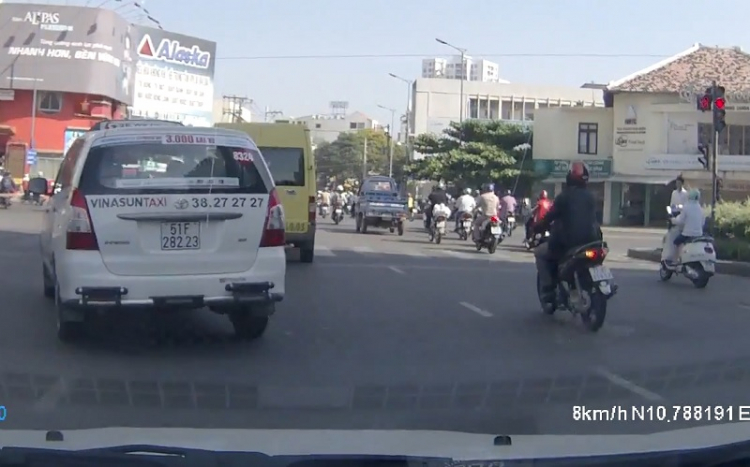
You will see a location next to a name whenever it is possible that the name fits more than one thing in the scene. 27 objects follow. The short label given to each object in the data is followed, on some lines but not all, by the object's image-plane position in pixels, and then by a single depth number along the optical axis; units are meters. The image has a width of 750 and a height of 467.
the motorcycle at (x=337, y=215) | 38.77
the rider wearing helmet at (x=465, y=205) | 27.77
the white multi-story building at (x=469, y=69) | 156.12
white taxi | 8.40
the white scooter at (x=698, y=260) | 16.11
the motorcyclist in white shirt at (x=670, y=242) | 16.91
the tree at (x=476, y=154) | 54.91
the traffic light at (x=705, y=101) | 21.33
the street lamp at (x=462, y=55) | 54.57
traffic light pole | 21.15
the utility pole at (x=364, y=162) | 99.38
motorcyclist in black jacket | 11.23
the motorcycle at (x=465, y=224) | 27.61
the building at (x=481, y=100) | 89.75
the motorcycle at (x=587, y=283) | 10.65
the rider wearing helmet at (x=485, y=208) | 23.45
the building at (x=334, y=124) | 144.75
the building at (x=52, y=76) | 58.47
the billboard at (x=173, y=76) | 68.06
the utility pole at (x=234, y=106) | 96.03
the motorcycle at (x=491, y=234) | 23.14
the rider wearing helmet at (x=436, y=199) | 28.64
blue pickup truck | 31.64
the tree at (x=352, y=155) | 105.19
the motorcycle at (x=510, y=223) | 27.99
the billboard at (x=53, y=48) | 58.50
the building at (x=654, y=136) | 48.56
